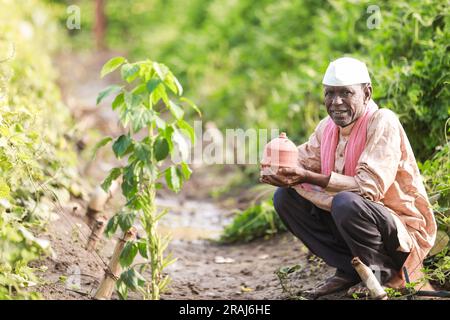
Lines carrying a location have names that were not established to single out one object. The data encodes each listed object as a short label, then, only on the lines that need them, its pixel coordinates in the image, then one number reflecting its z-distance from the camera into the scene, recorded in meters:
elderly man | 7.08
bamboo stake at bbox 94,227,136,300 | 7.59
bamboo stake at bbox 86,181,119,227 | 9.84
